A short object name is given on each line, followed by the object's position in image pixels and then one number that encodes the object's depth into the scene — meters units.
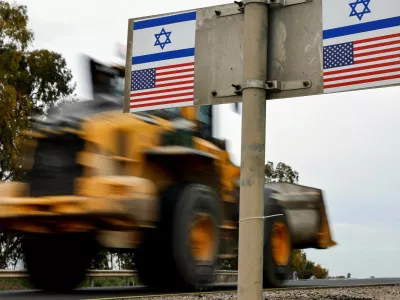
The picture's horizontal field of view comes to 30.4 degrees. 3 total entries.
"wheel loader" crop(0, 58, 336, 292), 9.77
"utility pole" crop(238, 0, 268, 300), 3.51
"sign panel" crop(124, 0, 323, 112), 3.77
